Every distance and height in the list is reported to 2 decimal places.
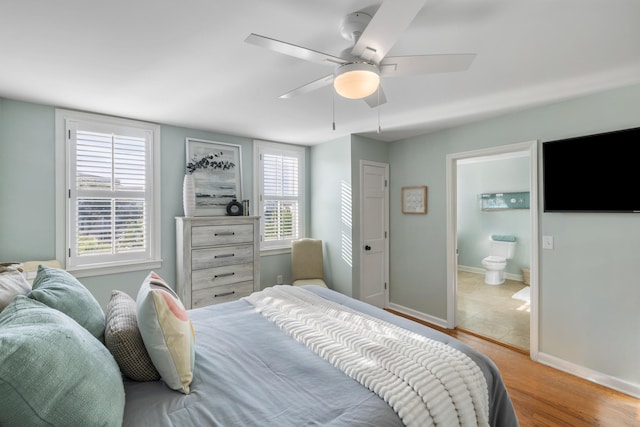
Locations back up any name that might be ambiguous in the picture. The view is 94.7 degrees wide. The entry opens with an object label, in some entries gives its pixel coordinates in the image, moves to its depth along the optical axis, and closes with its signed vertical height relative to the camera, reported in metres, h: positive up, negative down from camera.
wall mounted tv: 2.35 +0.32
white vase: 3.34 +0.19
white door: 4.02 -0.31
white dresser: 3.24 -0.55
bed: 1.05 -0.72
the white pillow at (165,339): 1.17 -0.51
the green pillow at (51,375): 0.69 -0.43
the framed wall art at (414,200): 3.86 +0.15
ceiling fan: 1.30 +0.76
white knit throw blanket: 1.14 -0.68
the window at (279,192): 4.16 +0.28
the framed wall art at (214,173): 3.56 +0.49
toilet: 5.57 -0.92
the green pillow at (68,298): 1.14 -0.35
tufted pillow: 1.09 -0.29
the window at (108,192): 2.86 +0.21
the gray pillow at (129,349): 1.18 -0.55
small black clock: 3.72 +0.05
